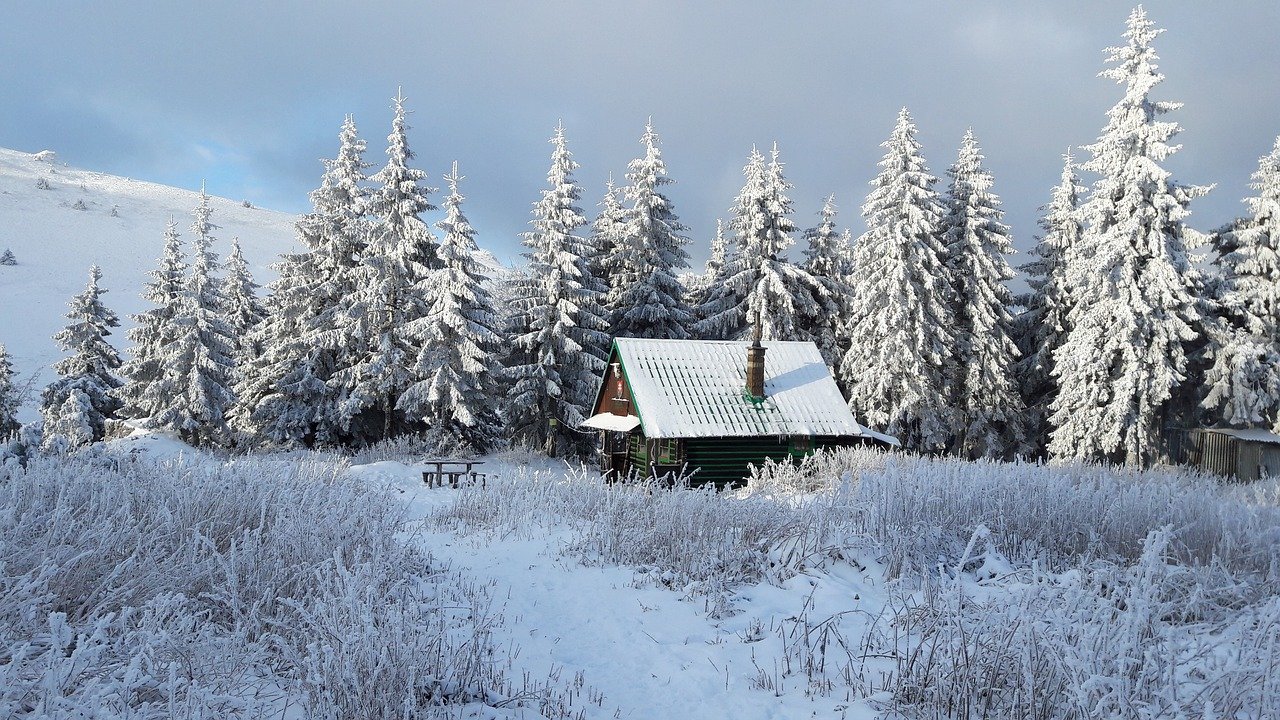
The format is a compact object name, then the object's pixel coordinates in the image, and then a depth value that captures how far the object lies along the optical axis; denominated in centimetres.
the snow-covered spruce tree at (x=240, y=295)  3166
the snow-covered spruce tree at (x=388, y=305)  2284
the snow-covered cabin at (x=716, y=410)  1909
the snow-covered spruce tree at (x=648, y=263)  2705
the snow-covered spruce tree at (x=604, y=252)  2602
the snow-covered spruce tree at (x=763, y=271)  2767
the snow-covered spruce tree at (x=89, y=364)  2571
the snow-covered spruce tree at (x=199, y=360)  2234
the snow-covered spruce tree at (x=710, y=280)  2947
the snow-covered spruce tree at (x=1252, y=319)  2155
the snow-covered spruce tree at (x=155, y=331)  2405
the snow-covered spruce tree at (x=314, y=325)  2303
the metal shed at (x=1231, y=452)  2288
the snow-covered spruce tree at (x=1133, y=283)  2133
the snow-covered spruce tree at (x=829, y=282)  2919
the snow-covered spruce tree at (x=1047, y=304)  2631
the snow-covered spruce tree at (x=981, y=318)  2556
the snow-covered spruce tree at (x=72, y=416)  2271
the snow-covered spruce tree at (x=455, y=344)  2252
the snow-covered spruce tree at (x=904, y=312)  2447
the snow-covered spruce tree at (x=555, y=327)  2467
